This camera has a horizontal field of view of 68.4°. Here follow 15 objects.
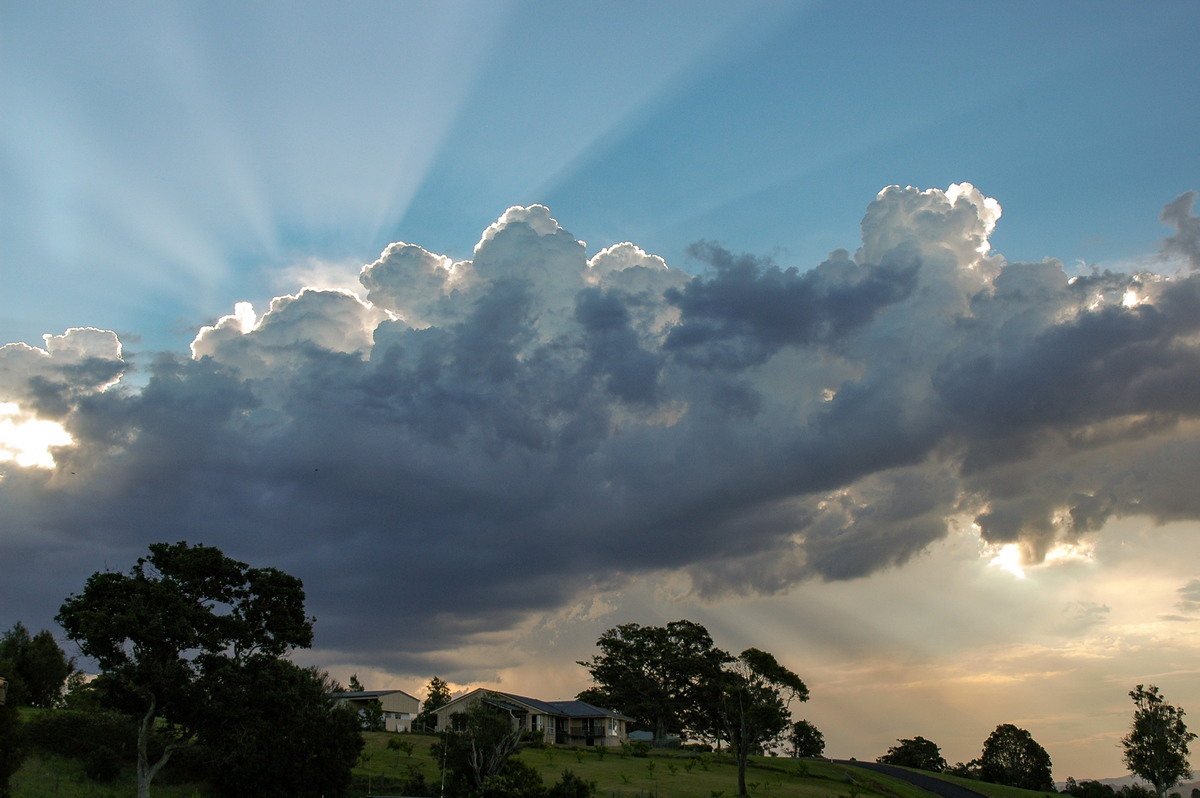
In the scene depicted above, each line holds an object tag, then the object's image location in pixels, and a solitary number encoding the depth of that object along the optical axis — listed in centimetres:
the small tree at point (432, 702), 11981
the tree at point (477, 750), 6141
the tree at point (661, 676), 13162
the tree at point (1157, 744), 10444
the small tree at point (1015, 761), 13275
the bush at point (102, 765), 5897
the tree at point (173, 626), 5338
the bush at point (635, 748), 9869
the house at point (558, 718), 11169
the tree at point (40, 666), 8581
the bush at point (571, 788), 5922
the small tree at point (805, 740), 15275
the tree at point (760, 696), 8044
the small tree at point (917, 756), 15238
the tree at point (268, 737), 5572
